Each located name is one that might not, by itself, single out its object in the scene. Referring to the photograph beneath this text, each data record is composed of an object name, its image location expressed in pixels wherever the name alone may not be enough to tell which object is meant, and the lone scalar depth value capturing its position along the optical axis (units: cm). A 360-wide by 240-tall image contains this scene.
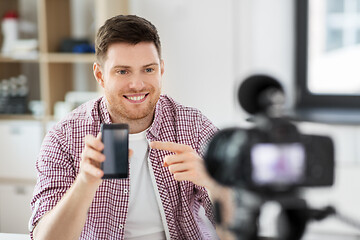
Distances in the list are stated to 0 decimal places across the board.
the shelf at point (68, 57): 321
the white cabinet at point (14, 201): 320
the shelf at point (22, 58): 331
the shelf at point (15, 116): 339
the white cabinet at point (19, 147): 329
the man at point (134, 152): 157
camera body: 78
